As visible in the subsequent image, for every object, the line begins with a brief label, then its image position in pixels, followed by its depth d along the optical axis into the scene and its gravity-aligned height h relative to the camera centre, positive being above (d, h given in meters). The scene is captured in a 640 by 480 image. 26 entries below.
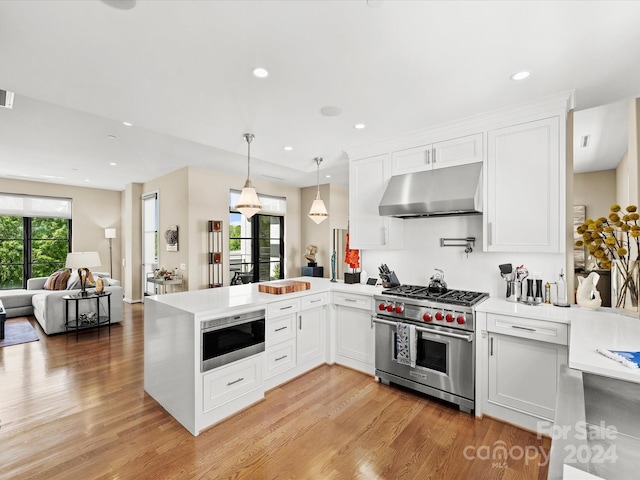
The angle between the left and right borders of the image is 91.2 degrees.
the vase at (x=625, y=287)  2.12 -0.36
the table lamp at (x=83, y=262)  4.90 -0.36
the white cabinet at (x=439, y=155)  3.01 +0.85
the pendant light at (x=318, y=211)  4.25 +0.37
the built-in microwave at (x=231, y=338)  2.41 -0.82
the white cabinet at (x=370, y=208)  3.64 +0.36
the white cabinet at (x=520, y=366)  2.31 -1.01
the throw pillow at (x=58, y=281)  6.27 -0.83
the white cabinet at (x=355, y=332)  3.37 -1.05
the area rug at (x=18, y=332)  4.55 -1.47
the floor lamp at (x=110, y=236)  7.87 +0.08
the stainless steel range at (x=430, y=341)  2.66 -0.95
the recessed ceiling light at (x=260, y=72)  2.17 +1.17
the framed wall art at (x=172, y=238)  6.00 +0.02
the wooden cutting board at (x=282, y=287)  3.17 -0.51
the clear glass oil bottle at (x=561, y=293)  2.59 -0.47
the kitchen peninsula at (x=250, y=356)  2.41 -1.02
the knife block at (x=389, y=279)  3.54 -0.47
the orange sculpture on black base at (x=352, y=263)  3.90 -0.32
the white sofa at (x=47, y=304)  4.86 -1.11
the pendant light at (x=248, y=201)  3.43 +0.41
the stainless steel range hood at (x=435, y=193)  2.86 +0.43
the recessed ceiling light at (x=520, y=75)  2.20 +1.15
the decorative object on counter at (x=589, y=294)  2.40 -0.45
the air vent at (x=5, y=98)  2.40 +1.09
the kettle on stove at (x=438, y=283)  3.20 -0.47
